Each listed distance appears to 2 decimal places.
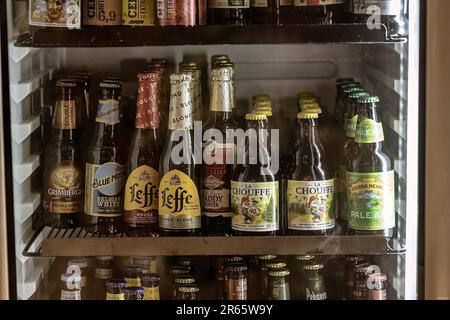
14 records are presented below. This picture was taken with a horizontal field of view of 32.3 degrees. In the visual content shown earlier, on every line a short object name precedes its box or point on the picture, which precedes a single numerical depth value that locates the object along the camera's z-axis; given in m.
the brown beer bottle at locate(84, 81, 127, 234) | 1.63
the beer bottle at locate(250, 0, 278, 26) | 1.61
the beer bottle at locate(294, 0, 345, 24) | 1.59
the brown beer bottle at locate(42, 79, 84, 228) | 1.67
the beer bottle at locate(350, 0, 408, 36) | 1.52
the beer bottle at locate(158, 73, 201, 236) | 1.58
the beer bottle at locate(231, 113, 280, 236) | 1.56
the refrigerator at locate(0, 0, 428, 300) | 1.51
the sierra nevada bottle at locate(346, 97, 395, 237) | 1.57
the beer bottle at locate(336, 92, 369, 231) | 1.64
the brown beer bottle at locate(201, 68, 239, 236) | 1.61
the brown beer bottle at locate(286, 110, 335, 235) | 1.58
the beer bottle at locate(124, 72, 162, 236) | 1.61
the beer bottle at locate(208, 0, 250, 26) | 1.57
